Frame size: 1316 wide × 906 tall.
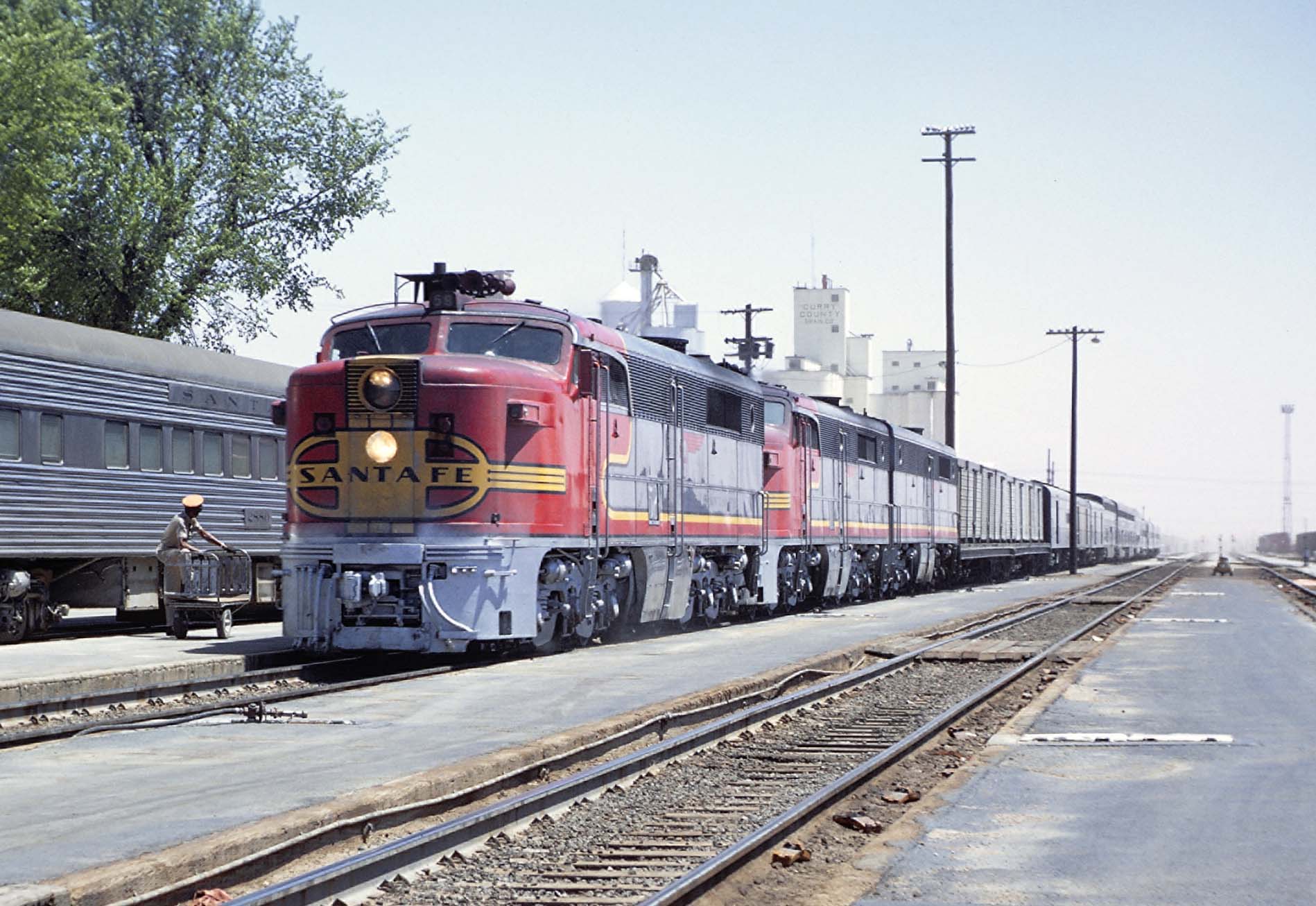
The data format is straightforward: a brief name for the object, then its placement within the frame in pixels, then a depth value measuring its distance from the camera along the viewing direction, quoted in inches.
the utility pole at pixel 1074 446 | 2802.7
